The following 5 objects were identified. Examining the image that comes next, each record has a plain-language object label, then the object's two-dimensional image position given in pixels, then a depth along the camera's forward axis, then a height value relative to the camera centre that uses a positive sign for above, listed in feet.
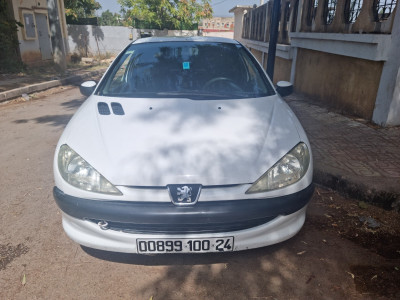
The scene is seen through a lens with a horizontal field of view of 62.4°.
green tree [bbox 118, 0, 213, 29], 93.76 +3.37
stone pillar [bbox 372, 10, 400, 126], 16.05 -2.78
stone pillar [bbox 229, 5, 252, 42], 86.36 +2.23
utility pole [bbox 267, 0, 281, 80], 20.43 -0.55
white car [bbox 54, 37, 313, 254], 6.70 -3.00
